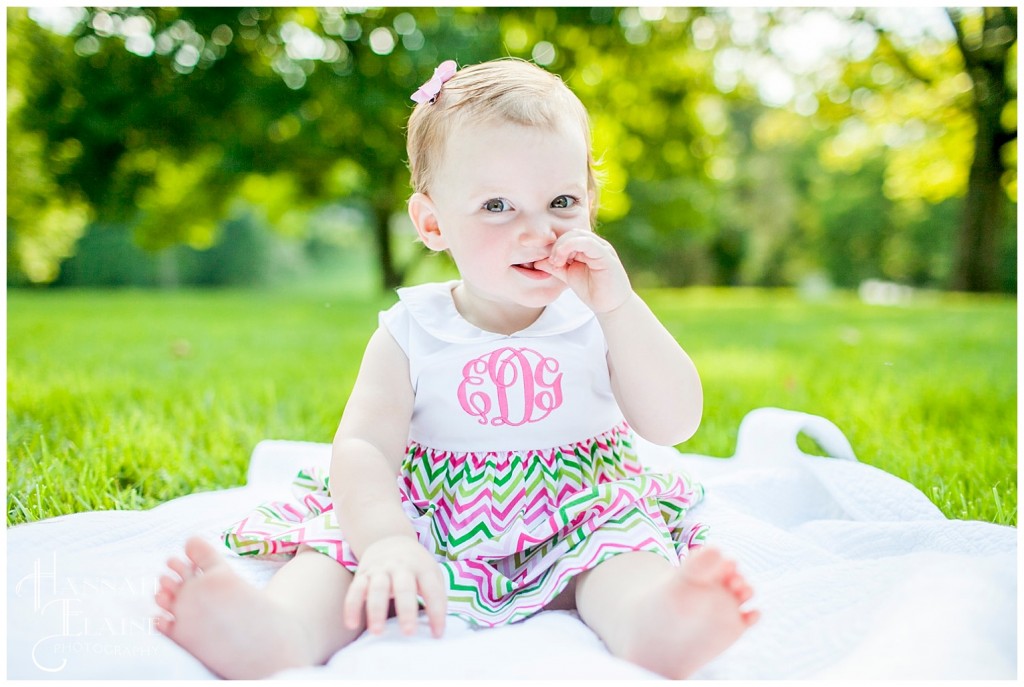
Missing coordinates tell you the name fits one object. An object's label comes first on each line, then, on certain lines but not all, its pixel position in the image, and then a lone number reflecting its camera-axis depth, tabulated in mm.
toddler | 979
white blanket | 918
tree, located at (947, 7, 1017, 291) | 9141
